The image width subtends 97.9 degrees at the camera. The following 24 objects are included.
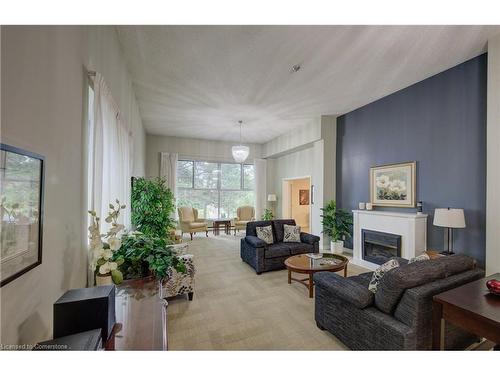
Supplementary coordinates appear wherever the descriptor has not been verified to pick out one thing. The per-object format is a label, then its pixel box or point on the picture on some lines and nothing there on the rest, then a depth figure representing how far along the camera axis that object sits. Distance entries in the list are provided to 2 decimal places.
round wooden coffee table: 3.03
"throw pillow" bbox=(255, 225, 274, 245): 4.26
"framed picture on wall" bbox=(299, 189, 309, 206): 8.51
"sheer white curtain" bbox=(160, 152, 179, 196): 7.09
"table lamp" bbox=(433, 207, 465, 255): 2.91
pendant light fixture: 5.79
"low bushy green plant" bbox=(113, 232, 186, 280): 1.84
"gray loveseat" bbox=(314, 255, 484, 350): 1.58
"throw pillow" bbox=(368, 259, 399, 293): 1.99
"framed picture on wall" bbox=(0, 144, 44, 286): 0.82
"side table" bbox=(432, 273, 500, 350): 1.23
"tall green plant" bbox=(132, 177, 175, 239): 3.98
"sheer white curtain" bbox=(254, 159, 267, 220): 8.23
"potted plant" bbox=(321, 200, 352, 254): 5.12
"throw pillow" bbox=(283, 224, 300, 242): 4.45
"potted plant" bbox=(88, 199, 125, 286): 1.40
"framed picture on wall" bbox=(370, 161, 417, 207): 3.87
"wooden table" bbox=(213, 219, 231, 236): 7.60
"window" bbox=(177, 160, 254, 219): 7.83
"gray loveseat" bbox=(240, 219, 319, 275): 3.91
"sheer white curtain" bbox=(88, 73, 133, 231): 1.80
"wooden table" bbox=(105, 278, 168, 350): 1.08
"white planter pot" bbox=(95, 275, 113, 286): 1.57
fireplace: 3.85
